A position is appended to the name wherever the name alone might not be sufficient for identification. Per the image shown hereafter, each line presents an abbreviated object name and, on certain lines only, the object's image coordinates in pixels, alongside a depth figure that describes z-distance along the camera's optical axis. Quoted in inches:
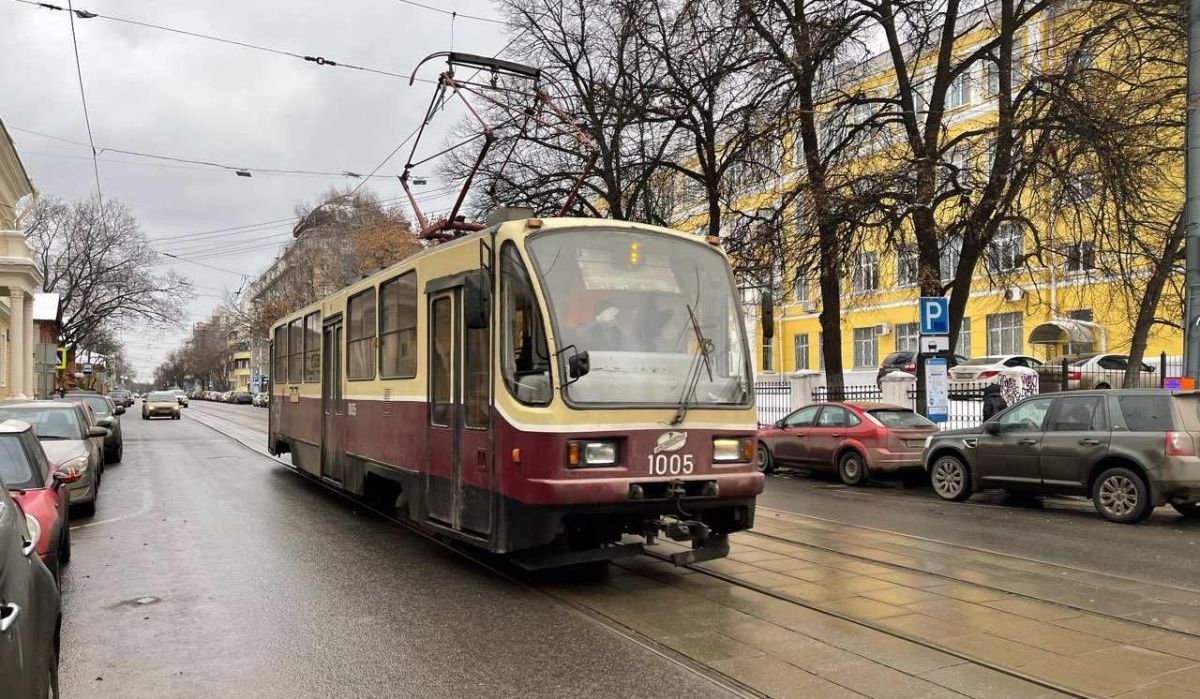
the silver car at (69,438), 443.2
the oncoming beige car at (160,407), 1808.6
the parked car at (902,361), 1376.7
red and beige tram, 265.3
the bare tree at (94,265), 1995.6
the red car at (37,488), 265.7
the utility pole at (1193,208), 521.3
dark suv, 415.2
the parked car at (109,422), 780.0
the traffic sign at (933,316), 655.8
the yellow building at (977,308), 760.3
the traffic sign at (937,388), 661.9
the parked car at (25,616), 113.6
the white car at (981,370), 1020.1
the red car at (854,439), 602.5
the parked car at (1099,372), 927.0
